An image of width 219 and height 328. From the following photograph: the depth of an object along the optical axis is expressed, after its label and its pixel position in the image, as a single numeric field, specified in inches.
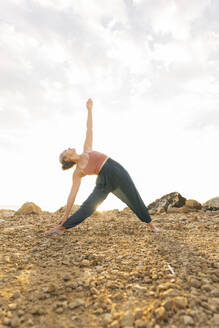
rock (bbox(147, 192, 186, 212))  349.7
